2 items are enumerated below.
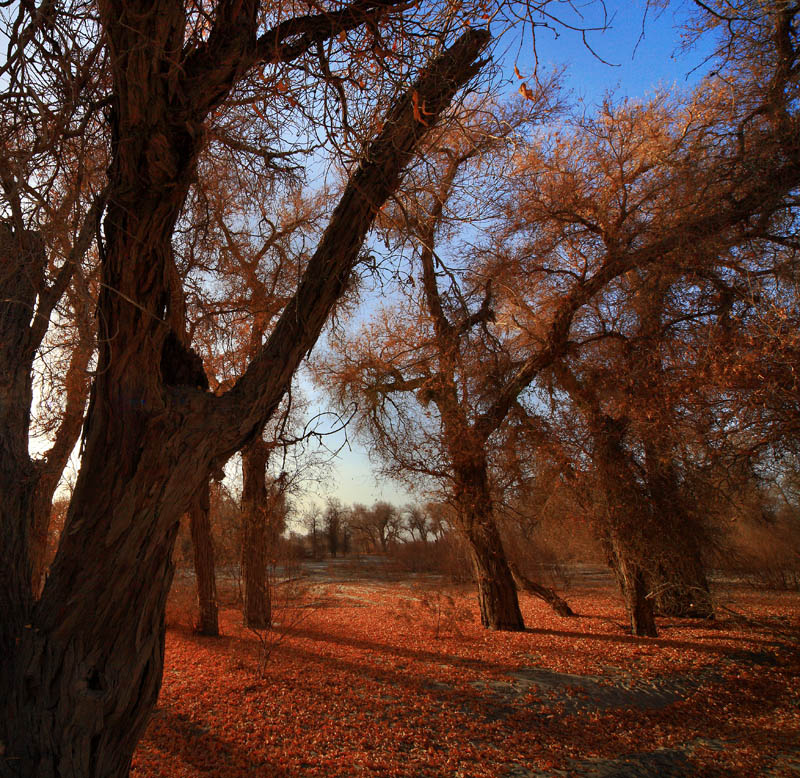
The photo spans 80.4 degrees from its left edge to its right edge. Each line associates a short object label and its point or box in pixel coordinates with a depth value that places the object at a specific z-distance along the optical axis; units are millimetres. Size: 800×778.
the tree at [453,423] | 9492
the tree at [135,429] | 2014
